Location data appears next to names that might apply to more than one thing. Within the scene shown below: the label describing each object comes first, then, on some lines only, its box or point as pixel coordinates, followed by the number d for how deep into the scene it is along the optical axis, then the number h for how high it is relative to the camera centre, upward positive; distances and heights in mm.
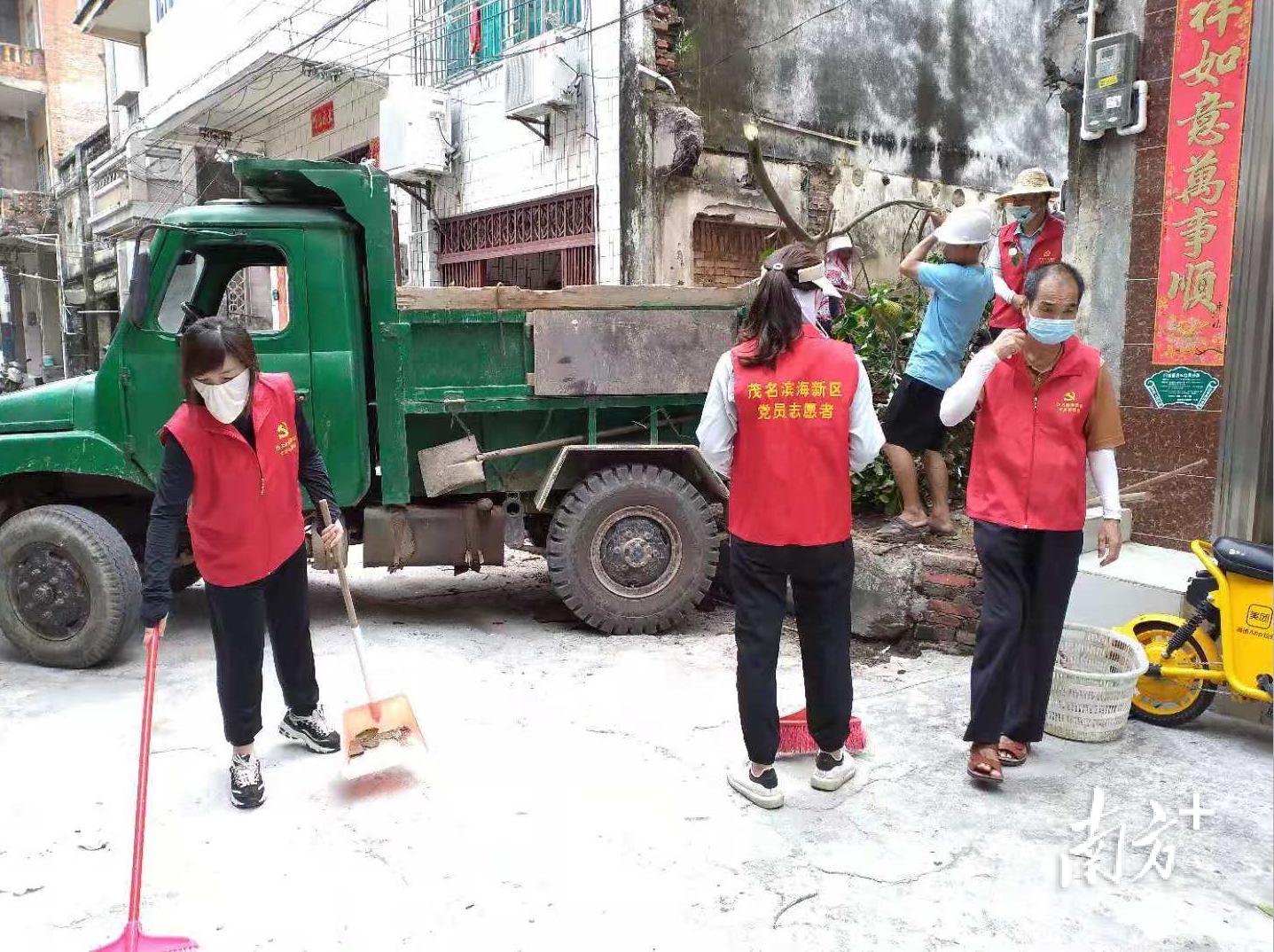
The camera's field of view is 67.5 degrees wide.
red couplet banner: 4062 +742
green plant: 5340 +2
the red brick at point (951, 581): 4453 -1068
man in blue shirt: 4082 +96
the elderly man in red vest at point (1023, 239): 4094 +497
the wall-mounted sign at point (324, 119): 12922 +3229
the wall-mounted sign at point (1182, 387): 4238 -165
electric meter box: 4449 +1271
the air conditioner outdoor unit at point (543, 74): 8453 +2495
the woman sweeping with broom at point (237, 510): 2902 -489
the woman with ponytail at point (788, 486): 2883 -406
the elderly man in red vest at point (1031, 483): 3012 -419
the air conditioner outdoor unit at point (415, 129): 9836 +2325
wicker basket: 3367 -1213
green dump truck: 4523 -320
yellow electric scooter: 3252 -1039
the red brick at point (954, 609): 4461 -1204
